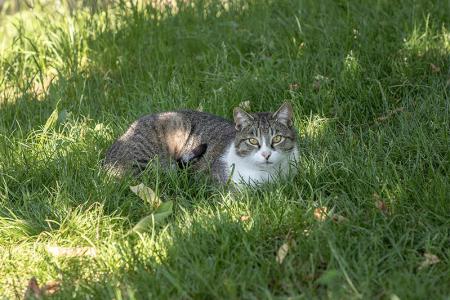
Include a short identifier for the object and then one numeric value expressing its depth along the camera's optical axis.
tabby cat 8.44
